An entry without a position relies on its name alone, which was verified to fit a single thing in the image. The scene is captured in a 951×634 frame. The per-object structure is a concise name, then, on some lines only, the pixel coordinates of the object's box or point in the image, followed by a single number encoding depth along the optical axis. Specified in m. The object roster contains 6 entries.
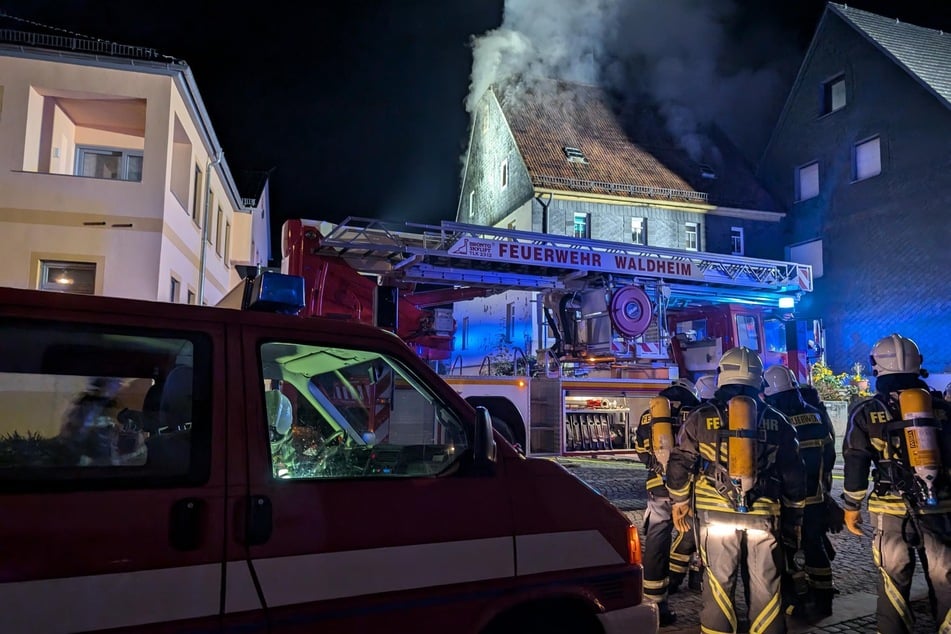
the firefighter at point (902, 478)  3.72
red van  1.87
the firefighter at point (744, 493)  3.66
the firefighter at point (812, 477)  4.79
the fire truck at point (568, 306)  9.04
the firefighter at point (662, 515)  4.75
